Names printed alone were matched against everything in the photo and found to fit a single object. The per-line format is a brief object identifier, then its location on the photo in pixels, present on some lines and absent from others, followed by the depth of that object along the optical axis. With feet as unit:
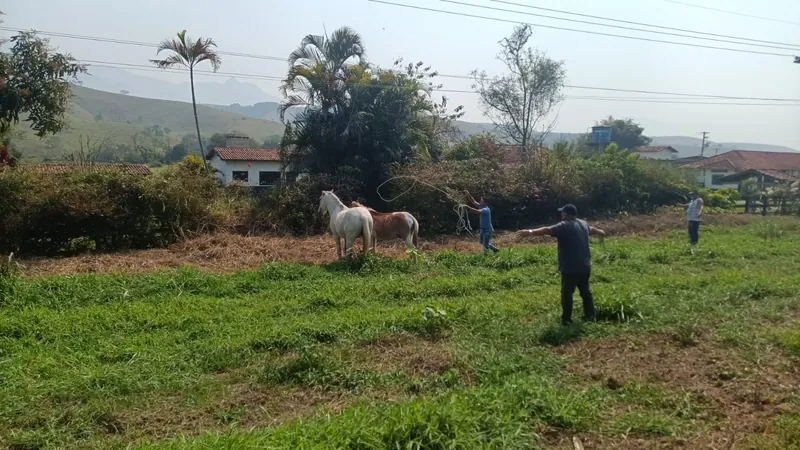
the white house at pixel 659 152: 229.04
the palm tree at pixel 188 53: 85.10
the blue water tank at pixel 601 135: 184.96
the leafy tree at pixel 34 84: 46.91
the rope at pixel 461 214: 59.21
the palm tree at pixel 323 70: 72.33
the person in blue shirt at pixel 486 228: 48.14
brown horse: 45.70
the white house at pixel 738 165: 155.49
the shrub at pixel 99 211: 43.14
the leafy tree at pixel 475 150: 73.67
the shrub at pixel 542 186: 62.75
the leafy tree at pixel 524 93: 131.34
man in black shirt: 26.27
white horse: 42.22
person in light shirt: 54.70
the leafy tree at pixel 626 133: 247.70
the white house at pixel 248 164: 124.88
